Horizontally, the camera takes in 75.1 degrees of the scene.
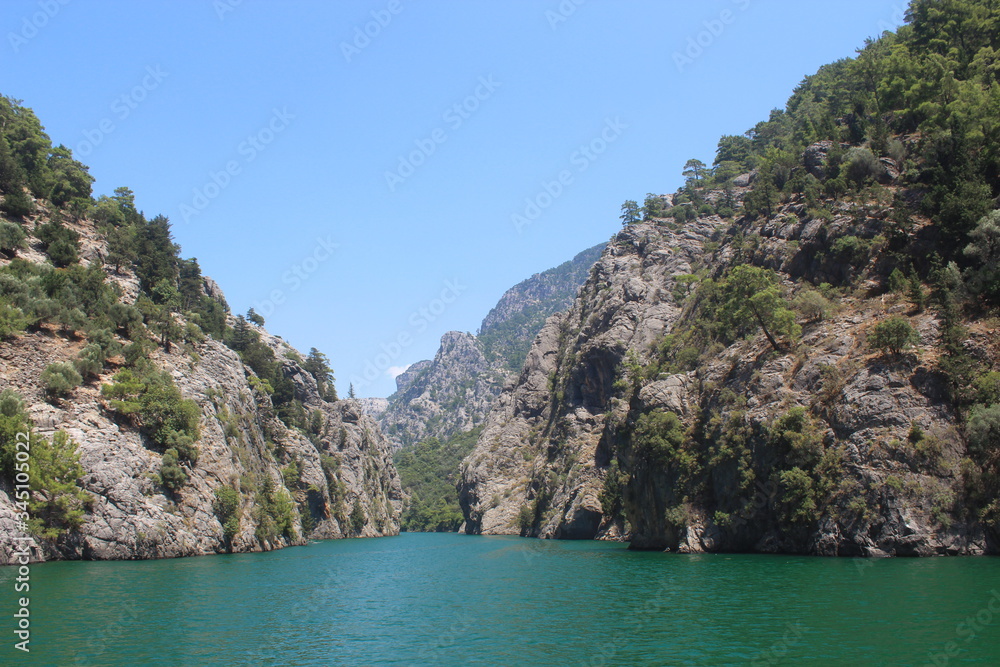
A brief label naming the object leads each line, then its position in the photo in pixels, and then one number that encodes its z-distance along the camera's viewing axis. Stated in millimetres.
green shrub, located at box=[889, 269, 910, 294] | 59844
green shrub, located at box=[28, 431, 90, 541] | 52031
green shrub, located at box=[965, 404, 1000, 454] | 44625
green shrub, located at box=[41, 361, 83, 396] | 58956
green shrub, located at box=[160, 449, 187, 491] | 64938
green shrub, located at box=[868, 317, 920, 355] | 51406
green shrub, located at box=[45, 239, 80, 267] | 79062
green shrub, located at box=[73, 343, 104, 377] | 63344
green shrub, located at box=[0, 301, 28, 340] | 60250
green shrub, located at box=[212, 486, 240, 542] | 72625
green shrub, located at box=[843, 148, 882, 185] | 76375
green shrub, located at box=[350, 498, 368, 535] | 148125
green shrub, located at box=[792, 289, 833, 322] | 63906
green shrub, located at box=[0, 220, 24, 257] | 73375
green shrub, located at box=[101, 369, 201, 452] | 64875
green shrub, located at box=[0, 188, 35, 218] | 81125
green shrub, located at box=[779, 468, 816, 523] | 52344
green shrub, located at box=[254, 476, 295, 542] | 83000
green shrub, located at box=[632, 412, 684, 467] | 70000
